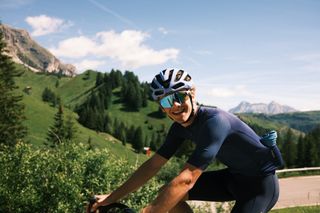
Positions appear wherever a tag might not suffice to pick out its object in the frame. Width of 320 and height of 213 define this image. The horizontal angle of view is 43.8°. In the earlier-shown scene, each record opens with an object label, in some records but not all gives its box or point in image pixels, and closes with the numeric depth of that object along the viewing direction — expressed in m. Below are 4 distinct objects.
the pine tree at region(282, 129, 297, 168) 83.56
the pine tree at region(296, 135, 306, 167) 80.68
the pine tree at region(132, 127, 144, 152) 156.00
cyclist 3.19
